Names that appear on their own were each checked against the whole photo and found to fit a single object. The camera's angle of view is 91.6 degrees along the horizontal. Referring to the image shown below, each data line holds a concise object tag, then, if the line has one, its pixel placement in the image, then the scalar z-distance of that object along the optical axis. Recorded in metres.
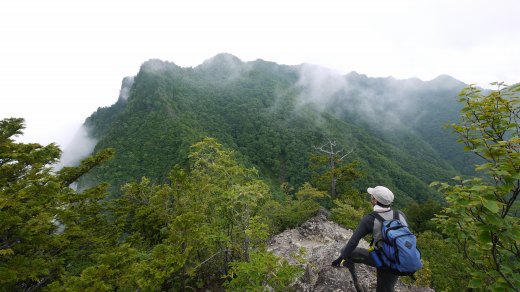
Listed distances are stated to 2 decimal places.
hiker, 2.98
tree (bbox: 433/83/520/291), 2.16
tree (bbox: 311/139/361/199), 18.95
